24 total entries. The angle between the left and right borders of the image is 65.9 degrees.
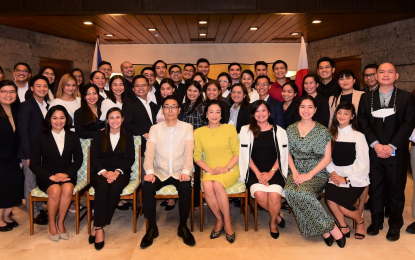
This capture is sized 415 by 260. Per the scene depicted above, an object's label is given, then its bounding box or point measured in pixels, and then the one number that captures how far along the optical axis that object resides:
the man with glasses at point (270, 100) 3.99
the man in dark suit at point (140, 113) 3.98
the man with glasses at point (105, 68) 5.14
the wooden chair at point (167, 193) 3.45
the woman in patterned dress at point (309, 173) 3.16
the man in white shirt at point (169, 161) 3.34
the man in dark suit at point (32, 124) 3.64
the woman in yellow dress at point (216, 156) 3.40
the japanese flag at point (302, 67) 6.49
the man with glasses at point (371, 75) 4.27
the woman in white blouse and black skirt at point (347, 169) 3.28
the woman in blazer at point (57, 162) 3.32
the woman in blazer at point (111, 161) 3.31
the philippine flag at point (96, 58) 7.18
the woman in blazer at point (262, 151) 3.51
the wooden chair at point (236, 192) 3.45
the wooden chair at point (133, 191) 3.42
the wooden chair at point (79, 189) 3.36
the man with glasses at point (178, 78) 4.92
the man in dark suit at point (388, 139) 3.25
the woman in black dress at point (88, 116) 3.81
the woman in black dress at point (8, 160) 3.52
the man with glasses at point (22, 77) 4.39
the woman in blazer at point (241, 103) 4.01
